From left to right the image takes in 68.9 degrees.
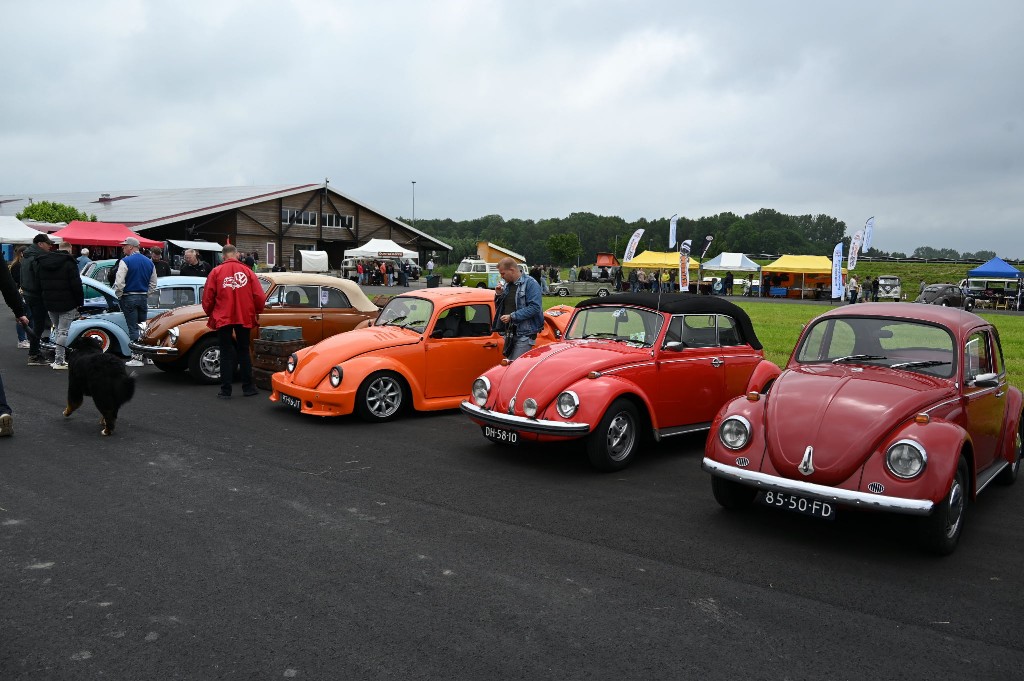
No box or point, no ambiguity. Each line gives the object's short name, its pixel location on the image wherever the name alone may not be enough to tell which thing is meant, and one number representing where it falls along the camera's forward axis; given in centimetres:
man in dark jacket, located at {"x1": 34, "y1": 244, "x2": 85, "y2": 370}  1095
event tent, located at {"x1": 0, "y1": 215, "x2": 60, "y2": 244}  2902
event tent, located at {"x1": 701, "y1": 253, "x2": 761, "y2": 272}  4919
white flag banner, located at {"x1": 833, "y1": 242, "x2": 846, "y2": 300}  3331
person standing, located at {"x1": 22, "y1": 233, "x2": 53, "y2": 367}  1127
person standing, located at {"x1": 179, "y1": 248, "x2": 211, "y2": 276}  1594
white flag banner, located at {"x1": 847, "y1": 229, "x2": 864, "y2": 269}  3922
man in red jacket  955
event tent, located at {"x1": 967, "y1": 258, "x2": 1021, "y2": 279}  3978
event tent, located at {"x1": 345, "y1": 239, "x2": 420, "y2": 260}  4759
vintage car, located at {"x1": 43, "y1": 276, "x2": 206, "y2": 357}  1162
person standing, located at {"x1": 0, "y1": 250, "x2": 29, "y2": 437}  719
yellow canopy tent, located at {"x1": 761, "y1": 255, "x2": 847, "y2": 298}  4894
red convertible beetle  665
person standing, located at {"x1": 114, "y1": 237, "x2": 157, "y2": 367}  1179
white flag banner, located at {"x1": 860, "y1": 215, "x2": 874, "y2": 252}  3988
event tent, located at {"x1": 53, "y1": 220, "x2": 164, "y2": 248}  2739
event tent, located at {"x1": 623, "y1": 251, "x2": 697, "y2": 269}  4884
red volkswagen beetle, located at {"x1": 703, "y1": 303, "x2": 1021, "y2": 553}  470
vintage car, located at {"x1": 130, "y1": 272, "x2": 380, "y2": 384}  1080
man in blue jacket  891
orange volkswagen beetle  845
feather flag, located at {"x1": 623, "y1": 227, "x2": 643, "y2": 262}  4666
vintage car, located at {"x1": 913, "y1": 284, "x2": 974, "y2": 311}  3388
